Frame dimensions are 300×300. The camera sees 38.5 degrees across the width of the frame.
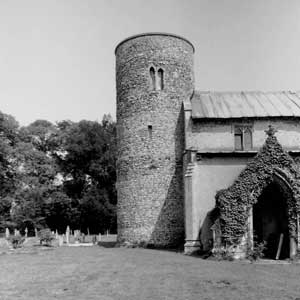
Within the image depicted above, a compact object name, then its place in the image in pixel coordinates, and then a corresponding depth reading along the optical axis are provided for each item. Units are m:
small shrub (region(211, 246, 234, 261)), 20.36
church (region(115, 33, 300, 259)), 23.56
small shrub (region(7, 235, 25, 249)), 30.48
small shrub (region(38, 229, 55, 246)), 33.06
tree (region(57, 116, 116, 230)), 53.47
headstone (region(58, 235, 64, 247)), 34.71
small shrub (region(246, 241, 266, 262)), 20.16
